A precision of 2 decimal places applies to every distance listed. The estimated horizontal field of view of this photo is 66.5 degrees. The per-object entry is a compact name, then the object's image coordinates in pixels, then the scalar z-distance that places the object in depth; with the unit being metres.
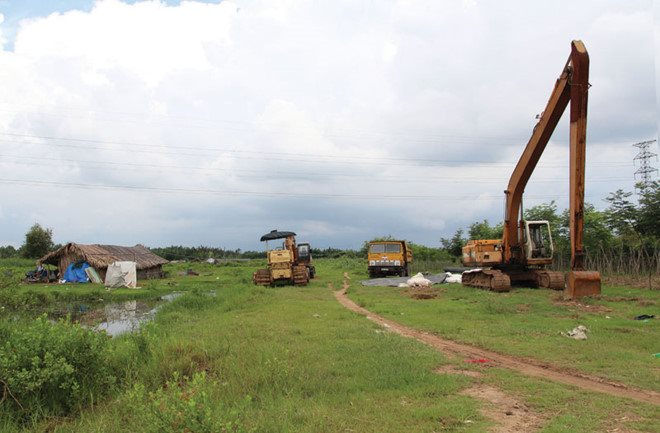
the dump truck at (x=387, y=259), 31.80
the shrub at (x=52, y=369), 6.25
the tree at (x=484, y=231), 43.28
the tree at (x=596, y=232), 31.84
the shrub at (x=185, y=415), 4.12
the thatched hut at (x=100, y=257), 37.62
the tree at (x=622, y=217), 30.06
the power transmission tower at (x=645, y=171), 40.96
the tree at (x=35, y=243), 57.56
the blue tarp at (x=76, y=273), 37.59
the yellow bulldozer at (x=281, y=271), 27.23
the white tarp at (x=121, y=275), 35.12
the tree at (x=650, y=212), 27.58
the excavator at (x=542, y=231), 15.42
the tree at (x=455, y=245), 48.47
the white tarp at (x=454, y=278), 26.88
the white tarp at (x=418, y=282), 25.19
